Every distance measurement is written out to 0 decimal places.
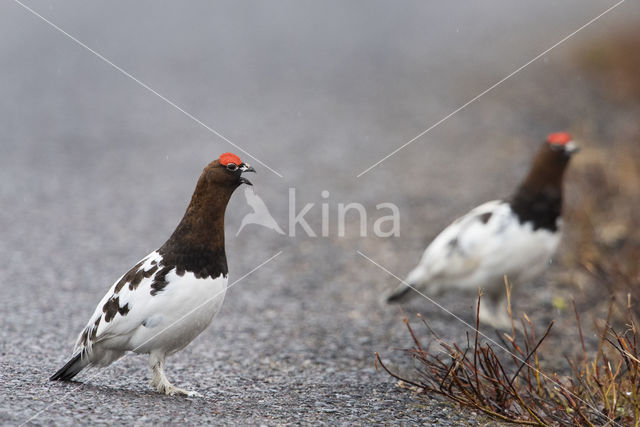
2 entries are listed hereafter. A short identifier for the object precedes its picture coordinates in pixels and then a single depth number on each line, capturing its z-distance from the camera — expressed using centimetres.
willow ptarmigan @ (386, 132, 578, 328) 1057
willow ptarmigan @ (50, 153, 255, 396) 654
